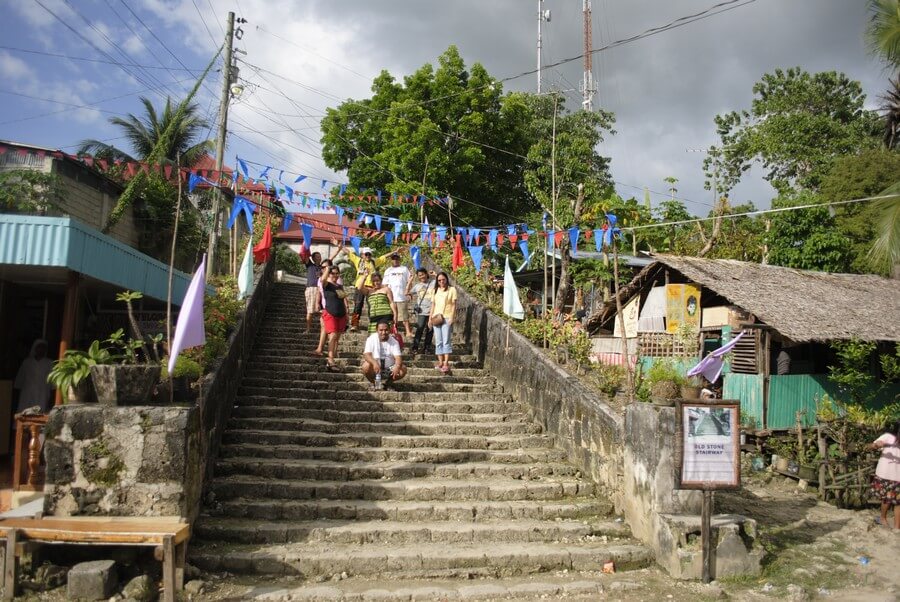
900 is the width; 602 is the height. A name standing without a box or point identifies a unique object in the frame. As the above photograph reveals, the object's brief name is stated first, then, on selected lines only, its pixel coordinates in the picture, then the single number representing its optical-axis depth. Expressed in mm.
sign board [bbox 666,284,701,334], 14117
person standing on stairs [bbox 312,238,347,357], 10393
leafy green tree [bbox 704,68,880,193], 24500
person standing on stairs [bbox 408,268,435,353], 11242
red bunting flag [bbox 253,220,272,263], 14039
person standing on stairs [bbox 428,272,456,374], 10320
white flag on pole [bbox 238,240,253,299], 10750
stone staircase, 5840
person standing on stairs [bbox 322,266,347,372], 10148
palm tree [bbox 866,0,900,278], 10469
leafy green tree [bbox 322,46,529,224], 22172
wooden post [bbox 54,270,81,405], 7075
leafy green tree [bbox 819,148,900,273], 19230
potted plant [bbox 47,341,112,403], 5598
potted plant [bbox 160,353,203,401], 6223
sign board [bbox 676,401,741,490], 5781
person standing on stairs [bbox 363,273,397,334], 10141
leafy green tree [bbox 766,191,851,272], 17938
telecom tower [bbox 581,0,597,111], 27616
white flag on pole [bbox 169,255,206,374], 5754
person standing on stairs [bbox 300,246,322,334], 11789
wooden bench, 4875
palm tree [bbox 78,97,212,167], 23578
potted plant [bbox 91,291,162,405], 5633
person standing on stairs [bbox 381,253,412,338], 11625
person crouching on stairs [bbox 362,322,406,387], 9273
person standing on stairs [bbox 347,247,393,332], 12523
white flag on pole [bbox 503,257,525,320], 10094
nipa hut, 12125
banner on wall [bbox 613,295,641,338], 15888
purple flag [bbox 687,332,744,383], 6916
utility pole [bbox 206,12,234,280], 14219
